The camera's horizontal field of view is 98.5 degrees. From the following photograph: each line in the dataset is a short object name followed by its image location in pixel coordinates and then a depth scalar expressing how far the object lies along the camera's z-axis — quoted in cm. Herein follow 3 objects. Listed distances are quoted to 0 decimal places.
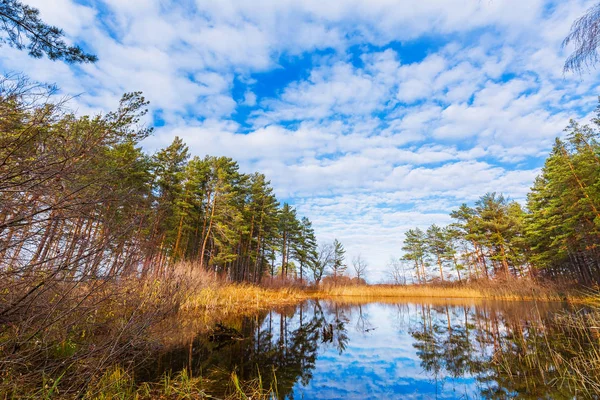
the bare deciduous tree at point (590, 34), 341
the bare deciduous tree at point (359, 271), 4873
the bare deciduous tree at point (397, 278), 4286
